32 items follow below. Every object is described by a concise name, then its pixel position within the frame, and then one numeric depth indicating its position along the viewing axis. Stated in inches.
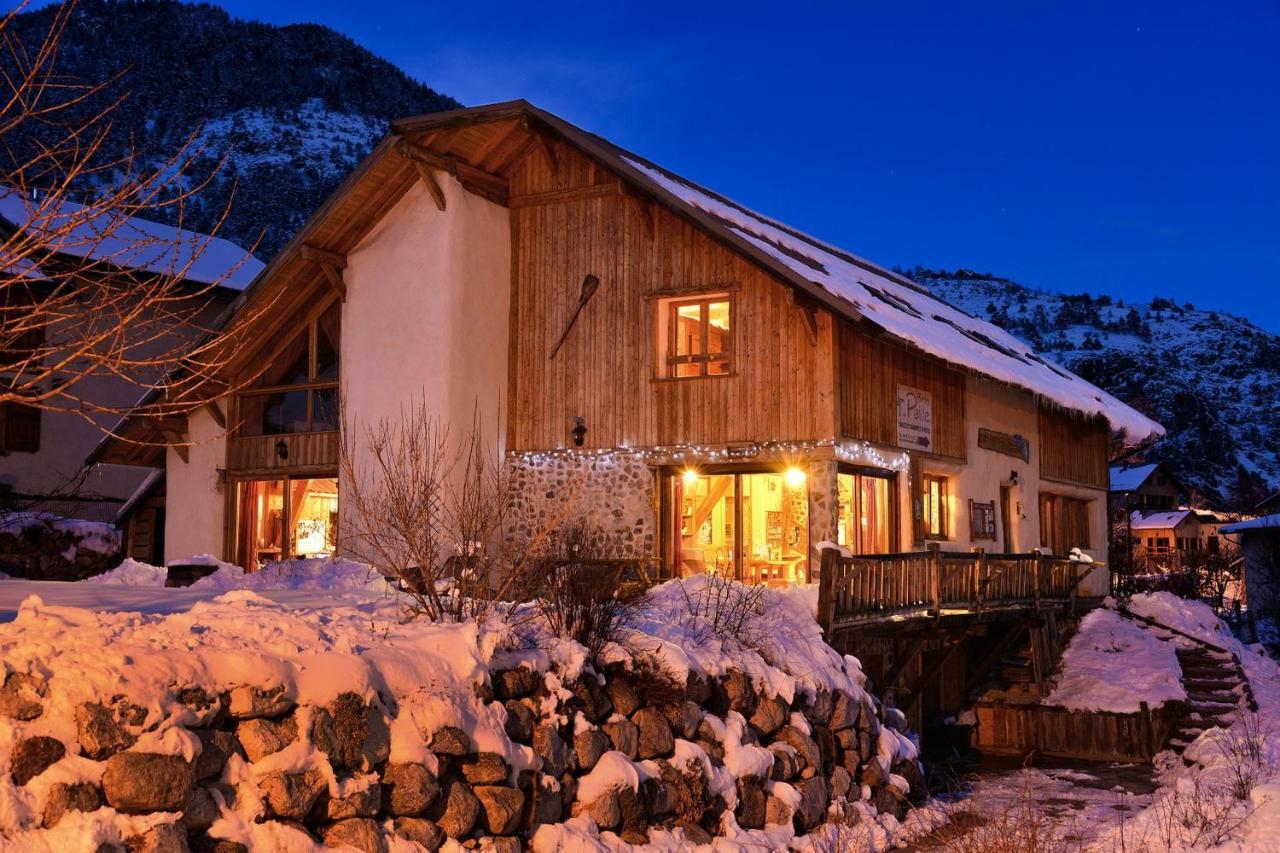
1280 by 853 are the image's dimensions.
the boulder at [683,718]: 455.2
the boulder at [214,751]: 308.3
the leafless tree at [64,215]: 270.8
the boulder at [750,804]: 471.2
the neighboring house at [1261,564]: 1341.0
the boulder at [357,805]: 330.6
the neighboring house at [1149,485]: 2502.5
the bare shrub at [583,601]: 443.2
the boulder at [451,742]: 362.6
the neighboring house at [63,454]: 997.2
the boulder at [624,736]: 428.8
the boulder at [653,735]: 439.5
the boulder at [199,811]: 300.8
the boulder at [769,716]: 505.4
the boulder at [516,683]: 398.0
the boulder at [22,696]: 288.8
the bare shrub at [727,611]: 523.5
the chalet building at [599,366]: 740.6
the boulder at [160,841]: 287.7
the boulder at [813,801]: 503.7
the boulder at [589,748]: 414.0
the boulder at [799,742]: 514.0
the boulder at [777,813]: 483.5
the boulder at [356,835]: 327.9
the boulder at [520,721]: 392.8
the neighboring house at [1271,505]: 1929.1
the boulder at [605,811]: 406.3
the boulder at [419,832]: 346.0
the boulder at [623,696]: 438.9
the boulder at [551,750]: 396.8
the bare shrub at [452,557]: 423.5
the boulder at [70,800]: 282.2
